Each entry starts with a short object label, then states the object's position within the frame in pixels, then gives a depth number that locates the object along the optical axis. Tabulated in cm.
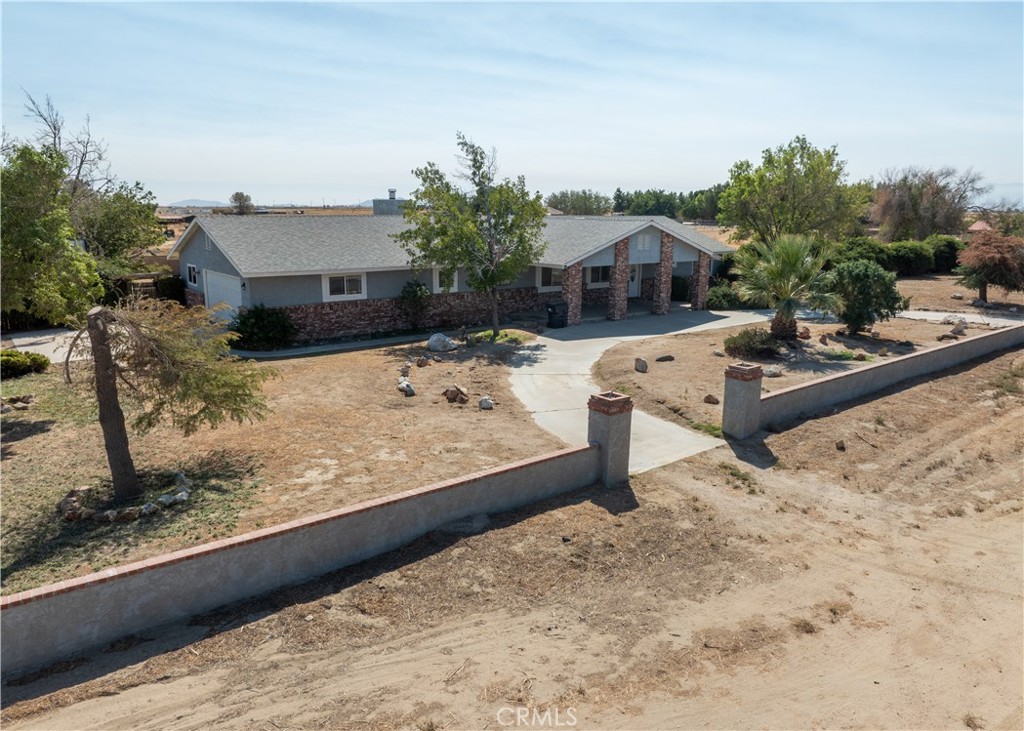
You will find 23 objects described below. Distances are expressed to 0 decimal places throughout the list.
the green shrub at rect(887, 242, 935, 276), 4078
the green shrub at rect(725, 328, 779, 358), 2088
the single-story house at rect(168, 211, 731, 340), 2300
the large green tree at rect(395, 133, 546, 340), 2311
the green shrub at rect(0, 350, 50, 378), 1848
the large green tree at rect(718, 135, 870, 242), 3562
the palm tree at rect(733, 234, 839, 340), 2056
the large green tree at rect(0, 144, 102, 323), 1309
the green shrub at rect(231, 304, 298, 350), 2194
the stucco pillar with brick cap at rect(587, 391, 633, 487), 1124
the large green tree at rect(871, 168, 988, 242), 5309
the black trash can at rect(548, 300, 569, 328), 2619
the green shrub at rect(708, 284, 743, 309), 3152
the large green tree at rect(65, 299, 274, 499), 1023
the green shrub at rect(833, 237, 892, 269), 3791
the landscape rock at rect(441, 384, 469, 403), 1614
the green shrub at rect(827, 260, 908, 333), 2312
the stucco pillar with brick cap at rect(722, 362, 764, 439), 1385
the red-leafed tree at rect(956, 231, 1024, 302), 3012
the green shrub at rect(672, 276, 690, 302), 3281
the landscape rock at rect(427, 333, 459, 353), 2195
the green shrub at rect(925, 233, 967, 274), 4278
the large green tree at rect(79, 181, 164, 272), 2912
